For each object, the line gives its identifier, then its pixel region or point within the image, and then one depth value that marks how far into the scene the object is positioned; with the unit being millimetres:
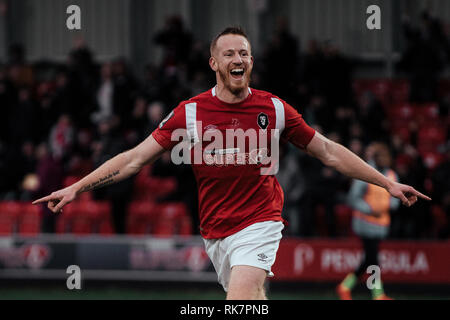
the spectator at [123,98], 15703
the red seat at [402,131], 16109
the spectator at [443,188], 13523
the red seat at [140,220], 14180
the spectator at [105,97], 16062
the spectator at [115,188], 14000
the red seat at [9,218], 14508
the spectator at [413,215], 13547
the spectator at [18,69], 18266
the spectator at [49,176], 14422
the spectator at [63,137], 15719
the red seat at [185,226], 13891
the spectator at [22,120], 16094
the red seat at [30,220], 14469
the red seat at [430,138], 16422
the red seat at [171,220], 14031
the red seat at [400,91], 17953
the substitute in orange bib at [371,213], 10859
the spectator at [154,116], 14375
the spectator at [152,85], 15625
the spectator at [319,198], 13516
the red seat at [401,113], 17250
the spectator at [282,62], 15535
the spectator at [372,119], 15148
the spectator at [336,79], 15945
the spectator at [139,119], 14953
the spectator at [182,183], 13906
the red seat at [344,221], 14000
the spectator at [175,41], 17094
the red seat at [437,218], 13764
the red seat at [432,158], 15695
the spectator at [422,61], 16750
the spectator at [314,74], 15906
